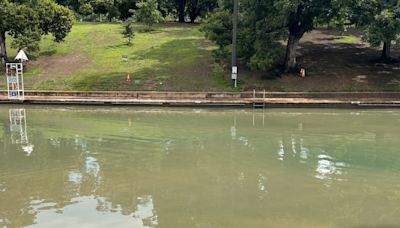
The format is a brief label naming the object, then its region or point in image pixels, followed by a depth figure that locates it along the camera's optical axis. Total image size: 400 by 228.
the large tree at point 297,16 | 25.64
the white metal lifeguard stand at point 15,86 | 25.55
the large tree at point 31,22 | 29.98
